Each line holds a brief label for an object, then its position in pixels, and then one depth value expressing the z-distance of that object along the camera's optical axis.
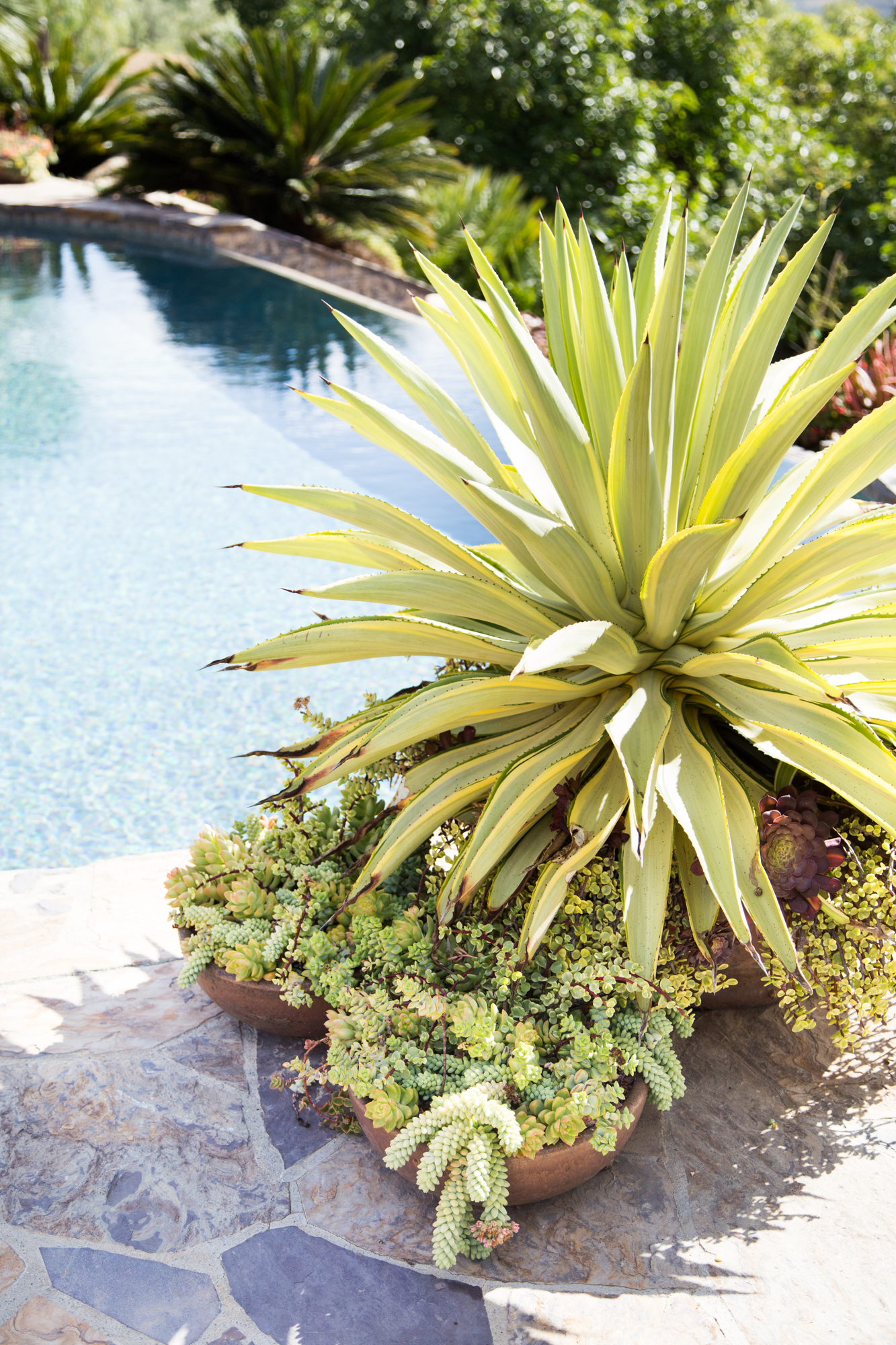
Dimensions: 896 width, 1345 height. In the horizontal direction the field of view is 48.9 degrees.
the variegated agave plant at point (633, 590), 1.80
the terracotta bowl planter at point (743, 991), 2.11
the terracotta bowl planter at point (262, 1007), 2.12
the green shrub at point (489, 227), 9.40
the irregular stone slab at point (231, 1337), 1.59
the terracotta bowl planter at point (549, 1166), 1.73
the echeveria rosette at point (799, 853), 1.85
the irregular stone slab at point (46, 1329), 1.60
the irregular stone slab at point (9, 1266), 1.70
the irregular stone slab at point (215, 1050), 2.13
